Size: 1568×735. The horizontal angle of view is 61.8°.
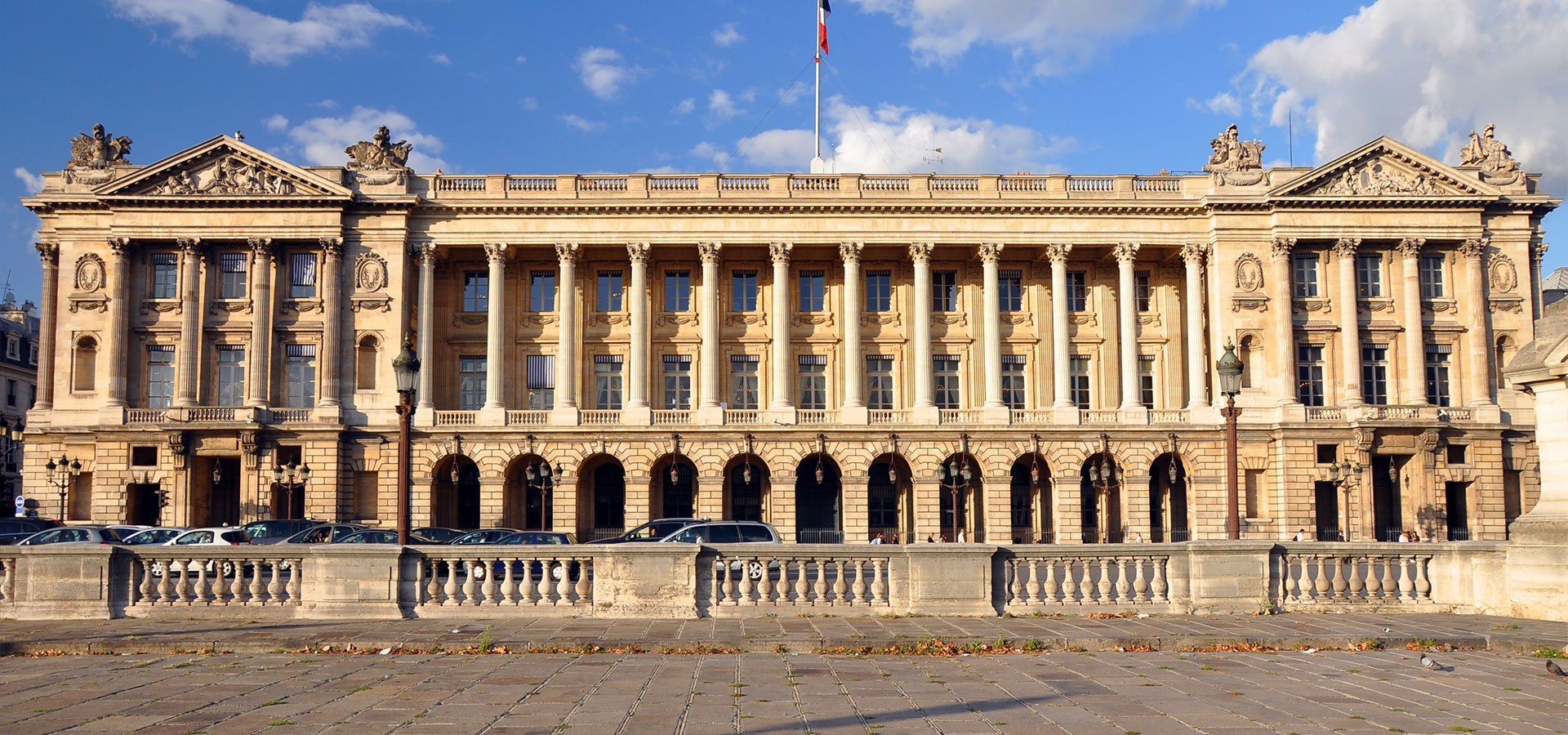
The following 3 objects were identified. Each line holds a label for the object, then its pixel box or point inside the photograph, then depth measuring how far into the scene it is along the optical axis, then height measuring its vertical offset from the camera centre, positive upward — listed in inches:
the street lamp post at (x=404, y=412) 921.5 +39.7
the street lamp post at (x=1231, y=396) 993.5 +47.8
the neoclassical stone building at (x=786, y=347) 2229.3 +205.3
